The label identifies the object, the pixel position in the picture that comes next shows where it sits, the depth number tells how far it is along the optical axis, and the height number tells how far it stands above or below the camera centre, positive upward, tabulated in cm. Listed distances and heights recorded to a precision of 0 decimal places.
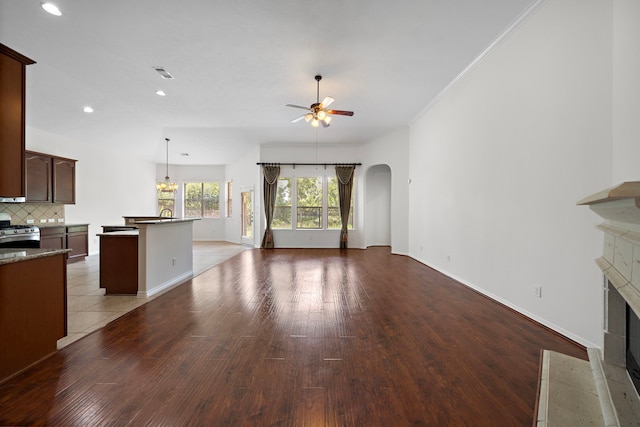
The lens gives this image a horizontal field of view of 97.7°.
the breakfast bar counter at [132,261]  394 -73
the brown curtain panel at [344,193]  862 +58
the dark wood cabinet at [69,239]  581 -64
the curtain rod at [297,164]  867 +147
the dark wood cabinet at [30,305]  199 -75
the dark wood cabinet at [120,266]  399 -80
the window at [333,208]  884 +11
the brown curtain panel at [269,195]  866 +50
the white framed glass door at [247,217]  946 -22
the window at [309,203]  886 +27
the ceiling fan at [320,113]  454 +164
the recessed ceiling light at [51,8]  309 +226
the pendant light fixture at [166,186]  856 +75
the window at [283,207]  888 +13
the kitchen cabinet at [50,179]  570 +67
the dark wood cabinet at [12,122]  210 +68
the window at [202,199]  1078 +44
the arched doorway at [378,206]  905 +19
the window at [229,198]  1062 +49
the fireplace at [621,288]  123 -36
